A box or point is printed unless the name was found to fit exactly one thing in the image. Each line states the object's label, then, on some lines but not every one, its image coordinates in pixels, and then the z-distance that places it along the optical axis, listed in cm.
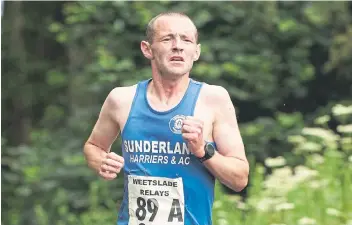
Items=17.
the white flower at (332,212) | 1329
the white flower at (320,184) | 1439
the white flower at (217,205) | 1494
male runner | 813
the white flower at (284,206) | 1365
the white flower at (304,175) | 1478
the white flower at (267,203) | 1425
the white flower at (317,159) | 1600
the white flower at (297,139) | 1654
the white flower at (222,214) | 1456
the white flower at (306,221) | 1316
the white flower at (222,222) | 1390
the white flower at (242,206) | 1522
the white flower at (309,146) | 1550
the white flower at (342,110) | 1488
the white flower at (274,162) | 1509
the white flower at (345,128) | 1479
